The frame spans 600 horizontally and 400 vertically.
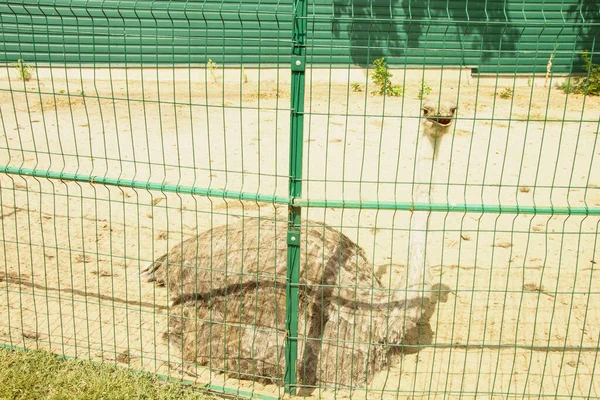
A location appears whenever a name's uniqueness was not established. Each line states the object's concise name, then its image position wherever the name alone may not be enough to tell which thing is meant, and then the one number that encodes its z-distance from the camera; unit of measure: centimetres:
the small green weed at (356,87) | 1331
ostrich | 412
